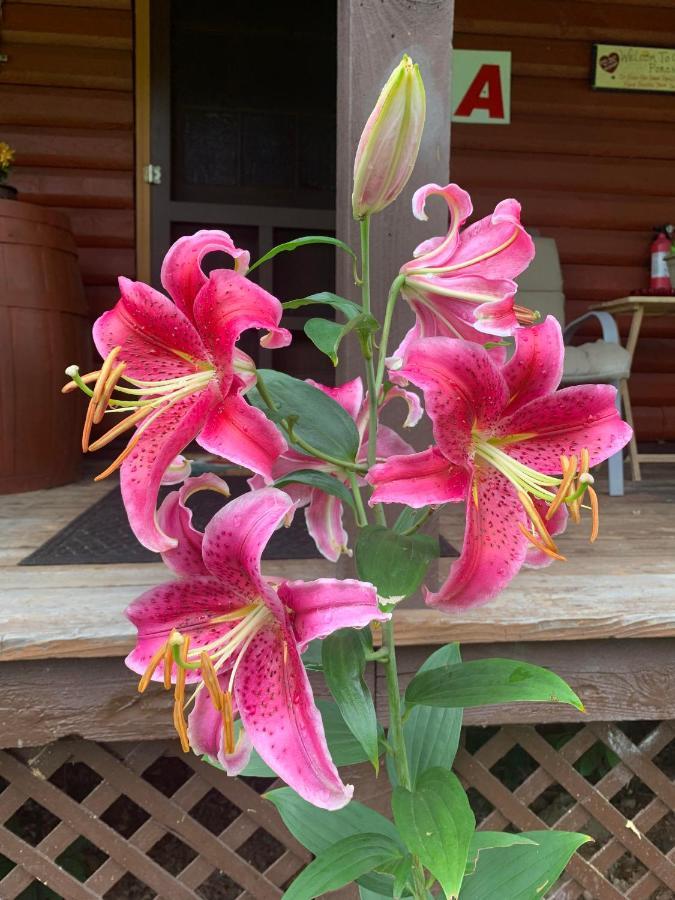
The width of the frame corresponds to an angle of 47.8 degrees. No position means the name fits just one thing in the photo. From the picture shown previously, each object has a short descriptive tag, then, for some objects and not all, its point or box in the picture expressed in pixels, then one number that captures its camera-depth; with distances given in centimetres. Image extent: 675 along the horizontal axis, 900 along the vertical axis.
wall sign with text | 337
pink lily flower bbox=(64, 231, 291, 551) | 45
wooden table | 262
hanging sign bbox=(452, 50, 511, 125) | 327
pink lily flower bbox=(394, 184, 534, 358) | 51
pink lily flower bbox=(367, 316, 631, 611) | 46
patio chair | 237
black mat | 144
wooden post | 94
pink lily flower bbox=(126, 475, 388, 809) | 45
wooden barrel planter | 215
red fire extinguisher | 337
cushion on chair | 238
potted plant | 227
